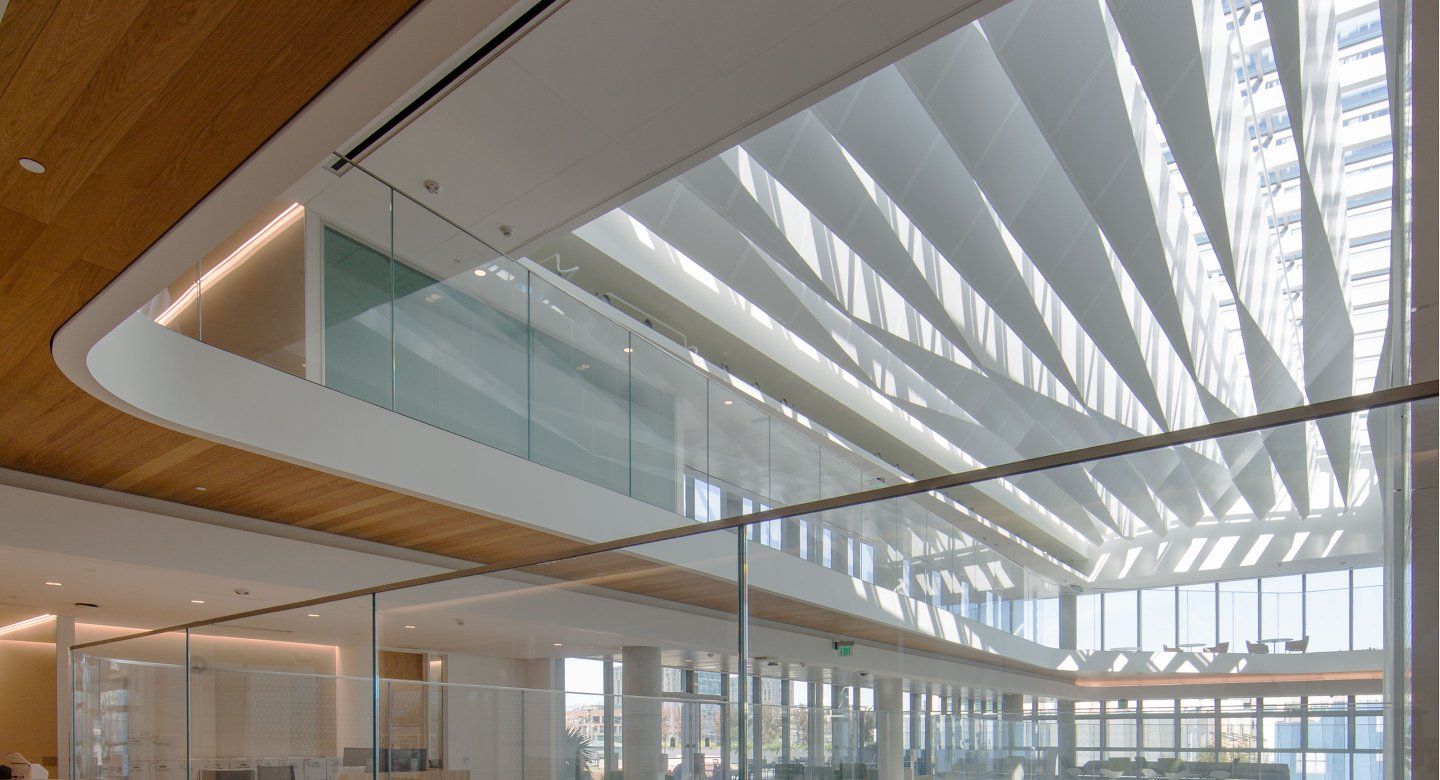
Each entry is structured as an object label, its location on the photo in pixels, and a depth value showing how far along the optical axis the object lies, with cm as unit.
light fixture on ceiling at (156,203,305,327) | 570
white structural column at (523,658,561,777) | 363
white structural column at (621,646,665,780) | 327
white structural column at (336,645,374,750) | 450
